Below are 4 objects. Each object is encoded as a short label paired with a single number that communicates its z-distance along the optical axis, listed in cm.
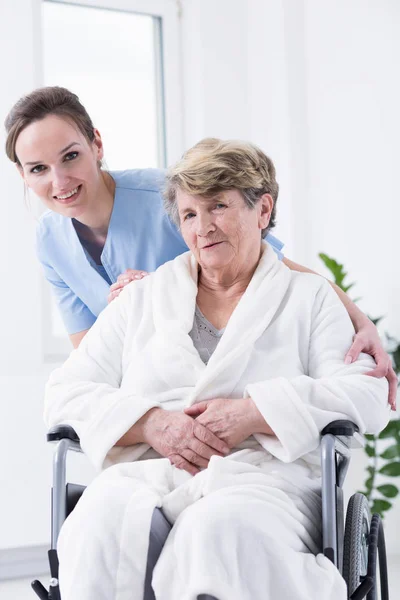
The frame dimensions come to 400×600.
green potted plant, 299
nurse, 190
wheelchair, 131
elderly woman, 119
